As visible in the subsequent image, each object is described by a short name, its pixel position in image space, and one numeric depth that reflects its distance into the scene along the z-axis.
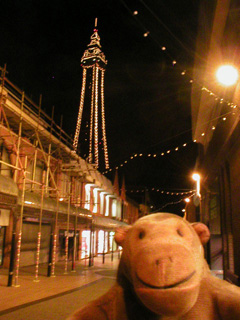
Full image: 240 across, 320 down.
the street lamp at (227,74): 8.27
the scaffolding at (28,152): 11.93
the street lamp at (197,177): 22.31
